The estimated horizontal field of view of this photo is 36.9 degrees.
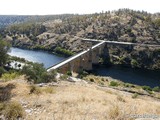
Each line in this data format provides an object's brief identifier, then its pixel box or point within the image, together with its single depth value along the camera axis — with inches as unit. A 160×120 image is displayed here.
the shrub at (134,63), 4223.4
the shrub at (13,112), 549.0
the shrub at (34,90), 861.8
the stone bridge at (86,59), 3393.2
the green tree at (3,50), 1337.4
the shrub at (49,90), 888.5
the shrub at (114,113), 535.8
